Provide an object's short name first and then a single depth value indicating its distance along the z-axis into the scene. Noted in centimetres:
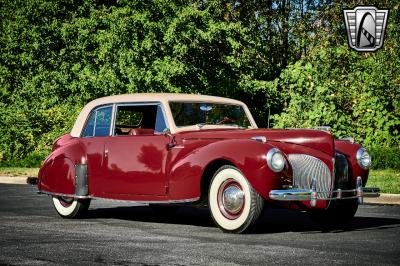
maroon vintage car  750
